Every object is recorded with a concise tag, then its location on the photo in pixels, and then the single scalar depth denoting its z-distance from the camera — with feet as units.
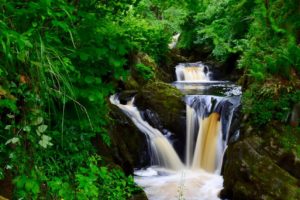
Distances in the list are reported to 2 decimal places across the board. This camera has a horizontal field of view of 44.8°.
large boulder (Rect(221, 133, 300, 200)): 20.67
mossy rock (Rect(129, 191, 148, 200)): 19.49
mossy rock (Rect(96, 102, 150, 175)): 23.99
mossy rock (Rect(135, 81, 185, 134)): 31.14
